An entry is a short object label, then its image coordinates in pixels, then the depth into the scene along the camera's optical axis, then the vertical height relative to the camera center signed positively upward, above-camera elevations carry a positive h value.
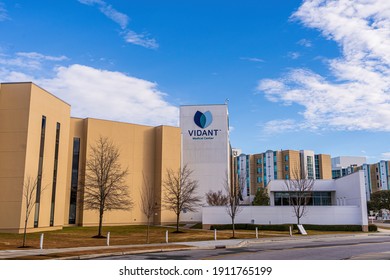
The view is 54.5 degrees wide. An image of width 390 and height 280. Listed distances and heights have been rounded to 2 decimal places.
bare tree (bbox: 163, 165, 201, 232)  44.78 +1.25
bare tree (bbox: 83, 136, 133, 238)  36.19 +0.84
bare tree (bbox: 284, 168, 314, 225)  42.56 +0.95
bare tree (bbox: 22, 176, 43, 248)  36.03 +1.06
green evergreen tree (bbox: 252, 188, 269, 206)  73.94 +0.60
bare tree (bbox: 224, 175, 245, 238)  35.93 -0.31
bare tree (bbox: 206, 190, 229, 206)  58.68 +0.42
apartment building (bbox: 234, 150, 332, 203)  119.19 +11.66
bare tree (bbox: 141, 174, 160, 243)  55.01 +1.04
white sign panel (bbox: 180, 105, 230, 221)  63.78 +9.18
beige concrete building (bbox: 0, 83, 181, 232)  36.59 +5.31
